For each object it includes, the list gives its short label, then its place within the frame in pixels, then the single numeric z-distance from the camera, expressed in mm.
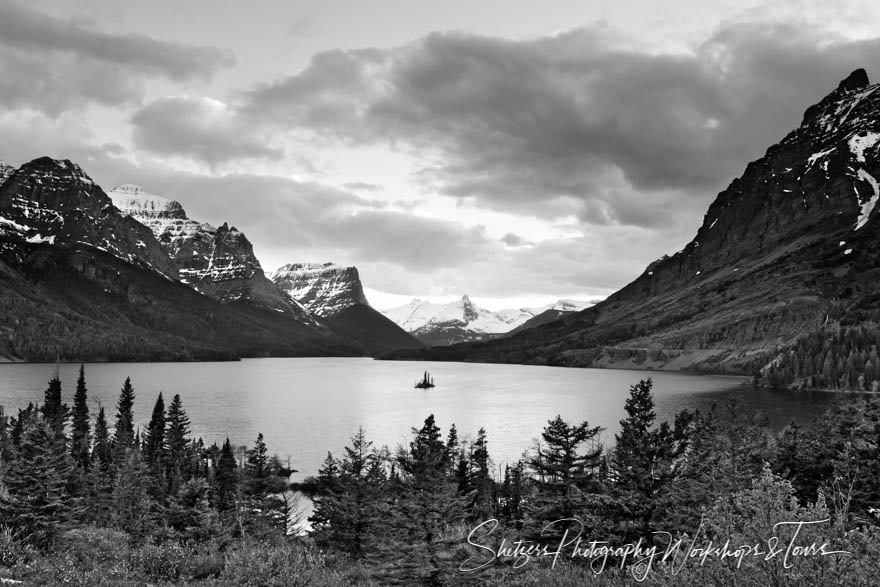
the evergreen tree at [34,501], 31906
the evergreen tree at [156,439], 95612
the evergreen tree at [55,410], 97081
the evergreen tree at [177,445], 90500
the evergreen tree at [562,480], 32469
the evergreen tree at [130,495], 63719
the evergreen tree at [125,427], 92125
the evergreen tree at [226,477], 68050
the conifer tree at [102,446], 94206
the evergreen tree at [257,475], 55906
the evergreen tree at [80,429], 95438
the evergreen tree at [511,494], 72625
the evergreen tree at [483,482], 69688
